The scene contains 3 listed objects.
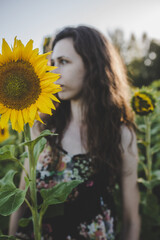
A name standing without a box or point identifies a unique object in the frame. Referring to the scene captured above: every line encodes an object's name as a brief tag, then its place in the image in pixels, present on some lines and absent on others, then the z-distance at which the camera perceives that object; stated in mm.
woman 1241
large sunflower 665
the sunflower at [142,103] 1456
